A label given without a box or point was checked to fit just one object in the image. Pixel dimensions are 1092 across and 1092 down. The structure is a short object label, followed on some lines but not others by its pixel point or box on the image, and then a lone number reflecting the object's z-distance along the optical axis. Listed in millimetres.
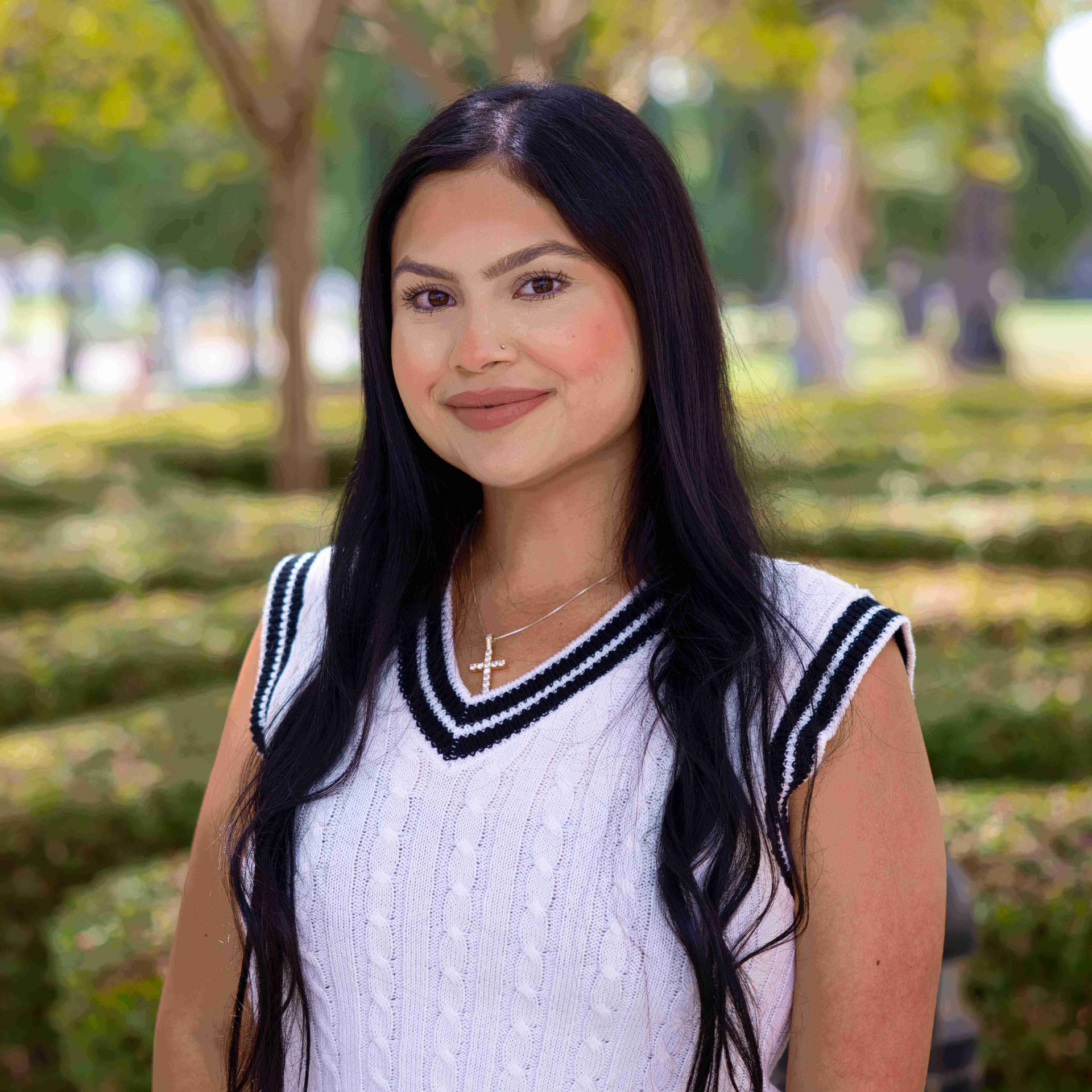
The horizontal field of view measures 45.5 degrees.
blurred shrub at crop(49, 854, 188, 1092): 2996
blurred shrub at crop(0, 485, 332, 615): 6680
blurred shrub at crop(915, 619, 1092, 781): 4598
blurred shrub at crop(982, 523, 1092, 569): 7574
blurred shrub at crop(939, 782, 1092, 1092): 3348
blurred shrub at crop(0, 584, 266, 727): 5254
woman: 1609
